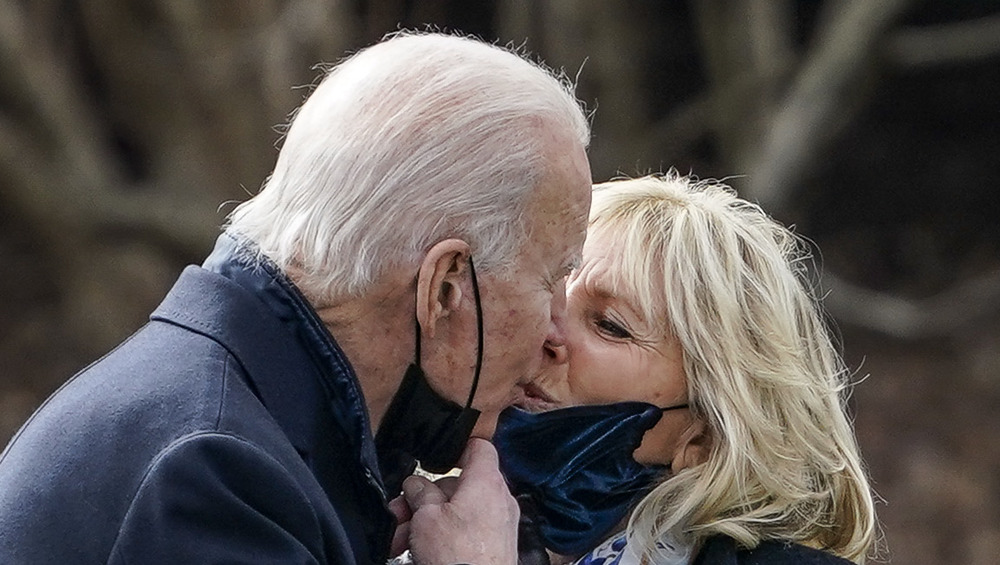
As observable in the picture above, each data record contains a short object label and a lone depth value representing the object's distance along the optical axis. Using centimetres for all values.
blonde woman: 591
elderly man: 434
